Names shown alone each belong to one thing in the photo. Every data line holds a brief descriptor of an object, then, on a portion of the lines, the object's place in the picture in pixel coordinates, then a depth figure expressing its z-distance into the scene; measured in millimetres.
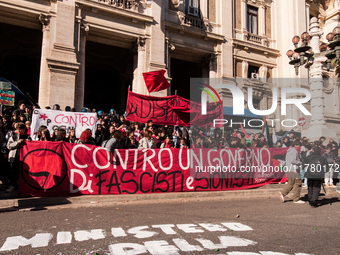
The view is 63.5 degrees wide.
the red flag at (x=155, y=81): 14312
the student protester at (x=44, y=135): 7785
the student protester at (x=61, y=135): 7974
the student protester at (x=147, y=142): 9164
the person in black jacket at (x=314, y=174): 7512
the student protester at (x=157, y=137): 9905
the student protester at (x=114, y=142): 7918
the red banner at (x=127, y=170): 7293
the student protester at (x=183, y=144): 9672
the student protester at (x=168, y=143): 9797
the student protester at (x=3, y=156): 7127
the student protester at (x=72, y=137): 9141
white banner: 9292
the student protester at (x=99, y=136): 9341
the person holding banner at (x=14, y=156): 6996
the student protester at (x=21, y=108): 9344
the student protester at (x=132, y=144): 9352
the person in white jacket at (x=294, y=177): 8070
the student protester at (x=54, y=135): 8352
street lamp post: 13750
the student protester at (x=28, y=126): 8961
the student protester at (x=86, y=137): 8352
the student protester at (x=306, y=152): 10241
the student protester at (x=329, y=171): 10969
